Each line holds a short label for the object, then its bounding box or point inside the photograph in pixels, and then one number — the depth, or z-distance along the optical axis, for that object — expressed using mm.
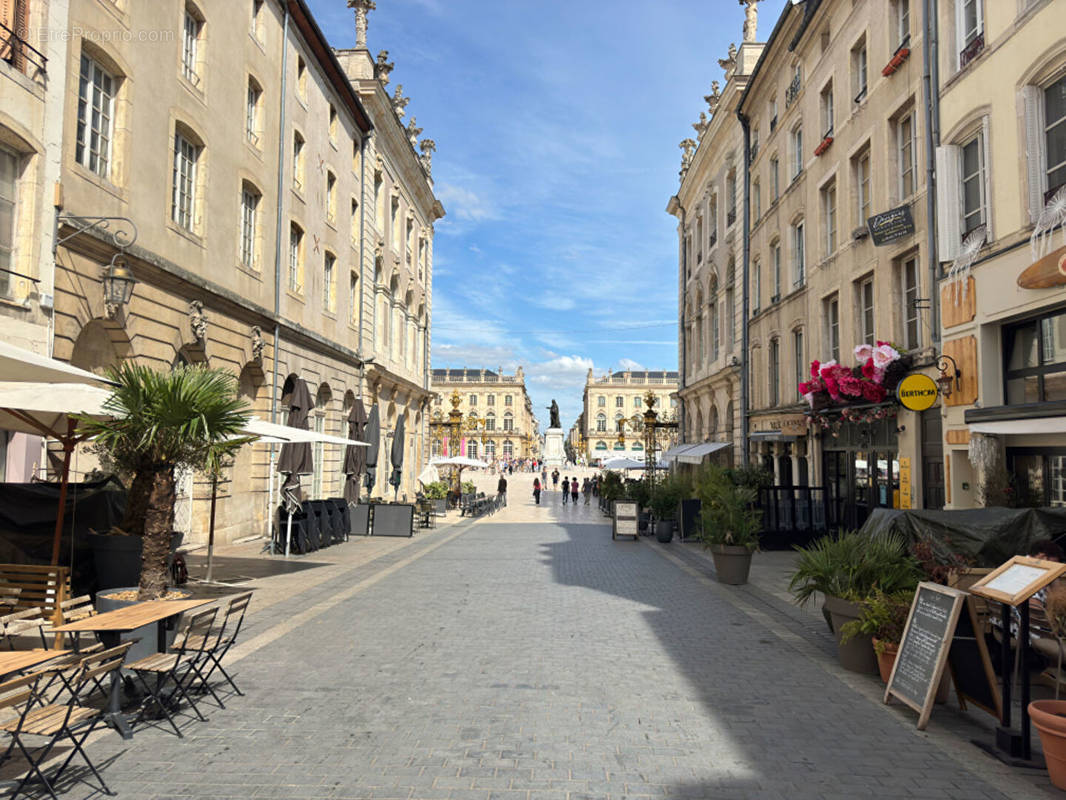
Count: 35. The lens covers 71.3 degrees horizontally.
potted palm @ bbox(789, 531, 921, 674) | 7012
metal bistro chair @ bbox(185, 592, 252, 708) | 5965
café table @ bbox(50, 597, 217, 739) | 5234
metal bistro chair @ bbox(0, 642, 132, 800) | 4027
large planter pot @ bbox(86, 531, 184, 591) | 9406
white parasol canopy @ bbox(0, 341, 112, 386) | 6250
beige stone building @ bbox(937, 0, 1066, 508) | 10312
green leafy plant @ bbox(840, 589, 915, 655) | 6445
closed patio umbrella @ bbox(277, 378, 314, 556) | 16189
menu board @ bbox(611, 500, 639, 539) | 20094
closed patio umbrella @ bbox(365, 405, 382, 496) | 24047
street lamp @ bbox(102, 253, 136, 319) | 10625
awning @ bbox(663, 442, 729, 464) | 27125
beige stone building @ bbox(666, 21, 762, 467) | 29344
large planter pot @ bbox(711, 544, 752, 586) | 12102
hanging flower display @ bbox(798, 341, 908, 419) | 14398
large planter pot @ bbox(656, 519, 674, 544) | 19422
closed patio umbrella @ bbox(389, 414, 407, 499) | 26925
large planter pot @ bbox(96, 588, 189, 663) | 5801
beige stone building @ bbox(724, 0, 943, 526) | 14844
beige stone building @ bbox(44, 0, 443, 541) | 12391
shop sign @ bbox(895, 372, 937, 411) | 12805
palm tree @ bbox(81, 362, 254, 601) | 7297
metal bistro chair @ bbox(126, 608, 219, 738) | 5504
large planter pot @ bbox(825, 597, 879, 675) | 6992
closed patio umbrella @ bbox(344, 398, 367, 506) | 22734
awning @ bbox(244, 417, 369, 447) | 11194
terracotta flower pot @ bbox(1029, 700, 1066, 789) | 4506
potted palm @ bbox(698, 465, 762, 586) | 12133
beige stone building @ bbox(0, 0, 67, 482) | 10211
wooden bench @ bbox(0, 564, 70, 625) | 7555
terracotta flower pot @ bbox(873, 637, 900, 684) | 6391
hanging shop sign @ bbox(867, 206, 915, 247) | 14742
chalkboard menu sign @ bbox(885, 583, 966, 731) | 5516
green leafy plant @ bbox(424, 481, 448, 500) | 28156
